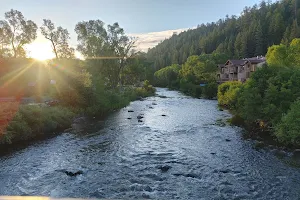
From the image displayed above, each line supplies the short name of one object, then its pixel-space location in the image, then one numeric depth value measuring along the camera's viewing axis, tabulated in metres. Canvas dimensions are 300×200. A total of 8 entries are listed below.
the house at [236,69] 74.35
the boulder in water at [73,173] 15.52
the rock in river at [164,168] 16.23
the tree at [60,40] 62.60
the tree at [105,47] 59.28
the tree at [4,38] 54.97
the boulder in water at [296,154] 18.02
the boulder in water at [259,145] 20.83
